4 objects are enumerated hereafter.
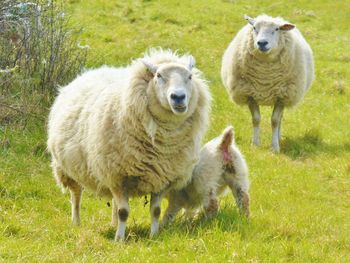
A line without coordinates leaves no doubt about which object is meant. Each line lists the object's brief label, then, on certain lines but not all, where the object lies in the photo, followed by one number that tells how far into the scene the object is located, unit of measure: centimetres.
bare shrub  1784
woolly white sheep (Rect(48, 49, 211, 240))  1123
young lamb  1216
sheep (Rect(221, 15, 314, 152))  2056
